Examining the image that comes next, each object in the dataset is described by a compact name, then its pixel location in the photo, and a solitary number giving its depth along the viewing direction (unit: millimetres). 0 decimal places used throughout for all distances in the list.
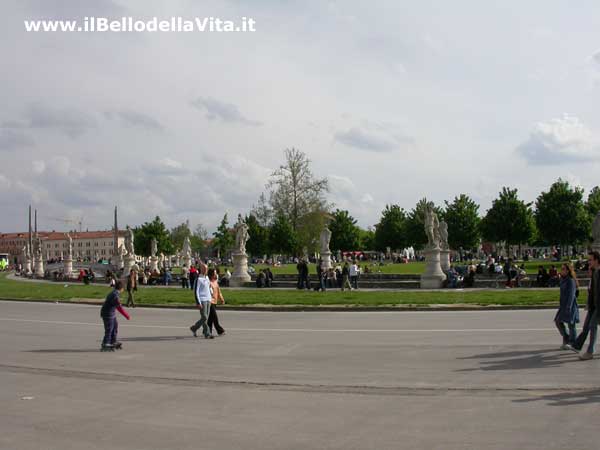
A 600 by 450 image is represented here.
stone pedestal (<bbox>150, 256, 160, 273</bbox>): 63412
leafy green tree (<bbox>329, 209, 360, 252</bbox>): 99812
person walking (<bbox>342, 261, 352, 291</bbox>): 31969
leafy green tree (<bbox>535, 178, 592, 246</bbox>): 64500
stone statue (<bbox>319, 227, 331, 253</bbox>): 43625
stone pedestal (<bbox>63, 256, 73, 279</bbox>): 64275
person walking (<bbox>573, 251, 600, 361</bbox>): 10452
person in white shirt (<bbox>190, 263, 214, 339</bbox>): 14445
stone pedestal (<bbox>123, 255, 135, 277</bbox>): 56625
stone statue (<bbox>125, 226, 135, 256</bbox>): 57562
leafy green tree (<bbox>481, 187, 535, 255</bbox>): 68562
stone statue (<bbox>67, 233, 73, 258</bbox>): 64631
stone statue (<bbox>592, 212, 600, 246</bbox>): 30641
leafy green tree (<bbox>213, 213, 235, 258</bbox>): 115462
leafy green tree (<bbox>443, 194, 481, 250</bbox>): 82438
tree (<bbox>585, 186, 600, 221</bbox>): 77375
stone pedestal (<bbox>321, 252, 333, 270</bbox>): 42150
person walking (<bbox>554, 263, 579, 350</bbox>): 11312
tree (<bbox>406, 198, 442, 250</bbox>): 96250
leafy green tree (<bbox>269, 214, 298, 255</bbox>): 80412
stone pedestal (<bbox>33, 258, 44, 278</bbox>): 70250
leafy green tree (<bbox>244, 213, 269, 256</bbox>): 104612
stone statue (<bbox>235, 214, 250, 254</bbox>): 39594
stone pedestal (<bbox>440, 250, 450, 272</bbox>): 39928
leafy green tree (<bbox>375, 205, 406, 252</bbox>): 106812
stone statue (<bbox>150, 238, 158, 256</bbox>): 63756
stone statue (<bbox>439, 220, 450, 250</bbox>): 44438
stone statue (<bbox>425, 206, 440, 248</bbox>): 32406
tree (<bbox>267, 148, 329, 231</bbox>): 67688
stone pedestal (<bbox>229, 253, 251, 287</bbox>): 38312
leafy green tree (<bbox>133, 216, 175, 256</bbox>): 115188
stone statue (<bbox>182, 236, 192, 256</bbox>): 58050
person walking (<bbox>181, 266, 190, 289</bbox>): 37781
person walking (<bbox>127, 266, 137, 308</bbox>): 24864
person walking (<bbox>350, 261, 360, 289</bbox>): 33444
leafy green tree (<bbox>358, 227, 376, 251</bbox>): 134200
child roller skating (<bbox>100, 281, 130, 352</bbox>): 12859
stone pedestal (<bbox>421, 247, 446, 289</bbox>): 31594
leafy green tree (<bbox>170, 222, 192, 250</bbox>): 159625
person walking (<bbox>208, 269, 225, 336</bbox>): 14797
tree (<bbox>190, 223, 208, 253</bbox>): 175000
